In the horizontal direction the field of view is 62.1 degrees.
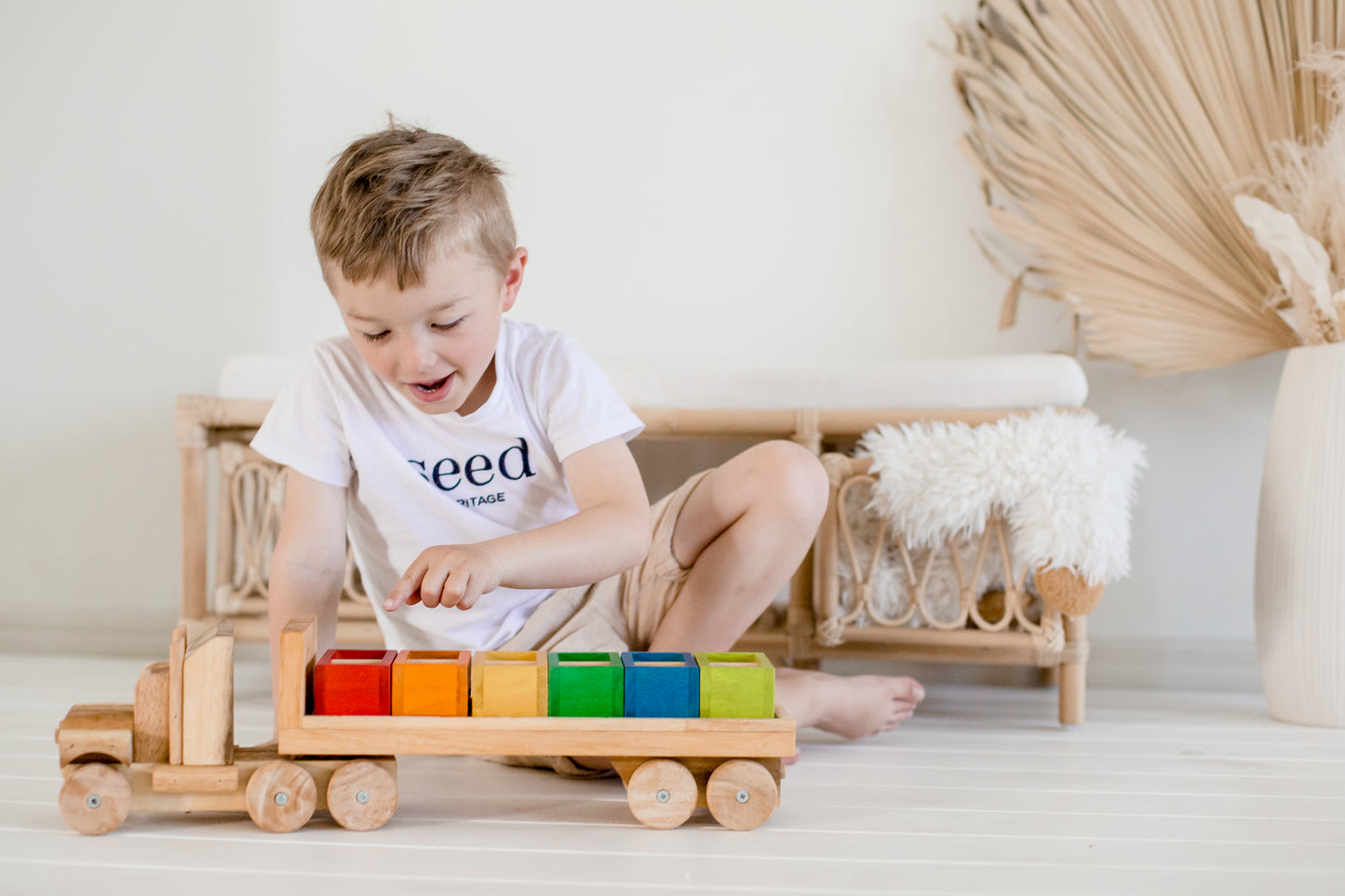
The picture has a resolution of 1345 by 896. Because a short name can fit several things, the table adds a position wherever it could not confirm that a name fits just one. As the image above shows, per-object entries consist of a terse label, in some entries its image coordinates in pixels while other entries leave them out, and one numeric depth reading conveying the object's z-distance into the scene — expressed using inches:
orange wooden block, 29.0
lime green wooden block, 29.7
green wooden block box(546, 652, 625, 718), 29.2
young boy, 33.6
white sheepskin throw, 44.2
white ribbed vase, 47.3
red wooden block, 28.9
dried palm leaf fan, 55.0
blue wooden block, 29.4
